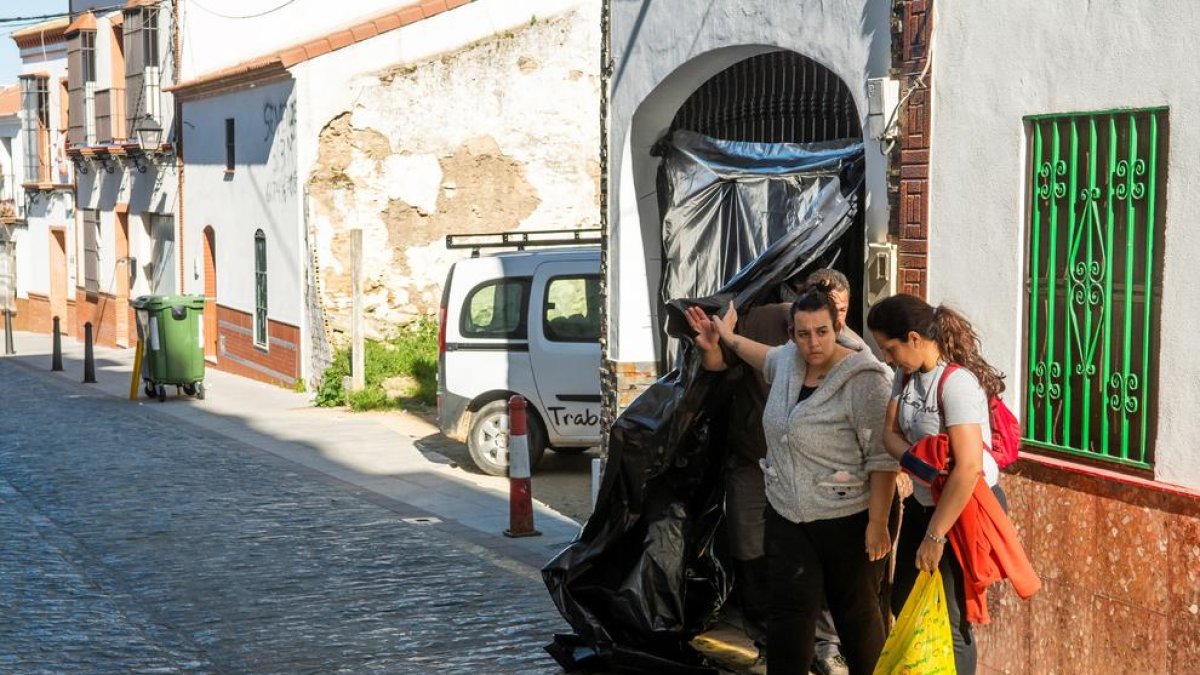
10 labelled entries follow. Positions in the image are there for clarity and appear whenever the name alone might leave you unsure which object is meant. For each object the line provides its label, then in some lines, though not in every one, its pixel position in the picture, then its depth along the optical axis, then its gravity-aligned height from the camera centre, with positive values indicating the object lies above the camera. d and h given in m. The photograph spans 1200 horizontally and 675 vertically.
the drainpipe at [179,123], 26.62 +2.48
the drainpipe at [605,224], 10.27 +0.27
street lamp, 27.53 +2.36
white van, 12.95 -0.75
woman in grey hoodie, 5.38 -0.81
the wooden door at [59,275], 37.28 -0.28
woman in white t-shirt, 4.96 -0.48
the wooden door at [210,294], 25.31 -0.51
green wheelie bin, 19.59 -1.03
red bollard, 9.98 -1.42
